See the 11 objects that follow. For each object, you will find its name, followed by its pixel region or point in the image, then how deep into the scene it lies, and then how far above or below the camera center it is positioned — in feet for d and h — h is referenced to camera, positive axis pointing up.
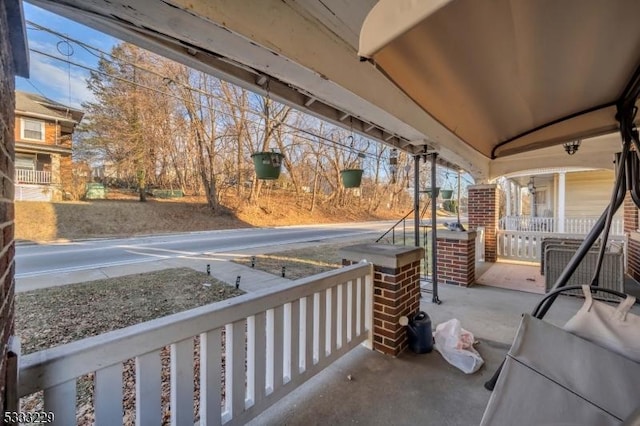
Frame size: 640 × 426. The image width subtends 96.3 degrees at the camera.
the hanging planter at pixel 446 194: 23.99 +1.32
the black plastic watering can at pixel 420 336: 8.71 -3.91
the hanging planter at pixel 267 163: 7.29 +1.16
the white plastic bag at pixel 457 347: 7.84 -4.07
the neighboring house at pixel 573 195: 28.96 +1.72
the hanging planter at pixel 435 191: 13.94 +0.87
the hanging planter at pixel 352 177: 10.50 +1.19
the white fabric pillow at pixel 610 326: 4.06 -1.76
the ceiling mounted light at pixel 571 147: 14.23 +3.16
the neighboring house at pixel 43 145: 46.16 +10.33
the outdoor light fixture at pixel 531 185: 38.69 +3.31
